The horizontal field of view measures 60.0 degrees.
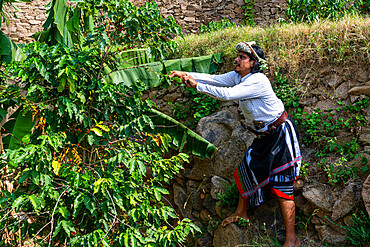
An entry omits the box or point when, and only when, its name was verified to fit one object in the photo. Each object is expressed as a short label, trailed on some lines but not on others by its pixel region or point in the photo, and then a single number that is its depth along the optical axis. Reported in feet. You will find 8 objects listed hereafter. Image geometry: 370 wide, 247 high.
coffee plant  8.68
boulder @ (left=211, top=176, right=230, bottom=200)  14.03
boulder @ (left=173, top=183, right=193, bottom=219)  15.81
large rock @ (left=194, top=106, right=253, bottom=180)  14.29
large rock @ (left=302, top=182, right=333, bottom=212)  11.16
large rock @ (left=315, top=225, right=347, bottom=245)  10.61
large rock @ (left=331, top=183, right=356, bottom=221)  10.66
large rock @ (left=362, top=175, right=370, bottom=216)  9.98
